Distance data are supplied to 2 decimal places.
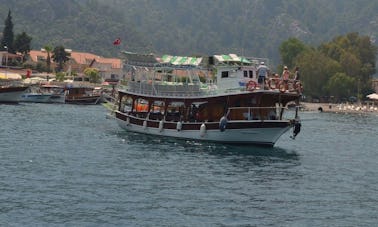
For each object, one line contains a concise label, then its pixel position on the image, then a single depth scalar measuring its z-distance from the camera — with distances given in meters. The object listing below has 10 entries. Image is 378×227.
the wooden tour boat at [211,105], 63.12
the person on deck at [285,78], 63.28
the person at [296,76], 63.59
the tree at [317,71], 194.75
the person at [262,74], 63.91
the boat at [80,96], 149.75
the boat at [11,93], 121.94
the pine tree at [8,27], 195.00
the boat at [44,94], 143.25
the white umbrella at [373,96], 187.44
